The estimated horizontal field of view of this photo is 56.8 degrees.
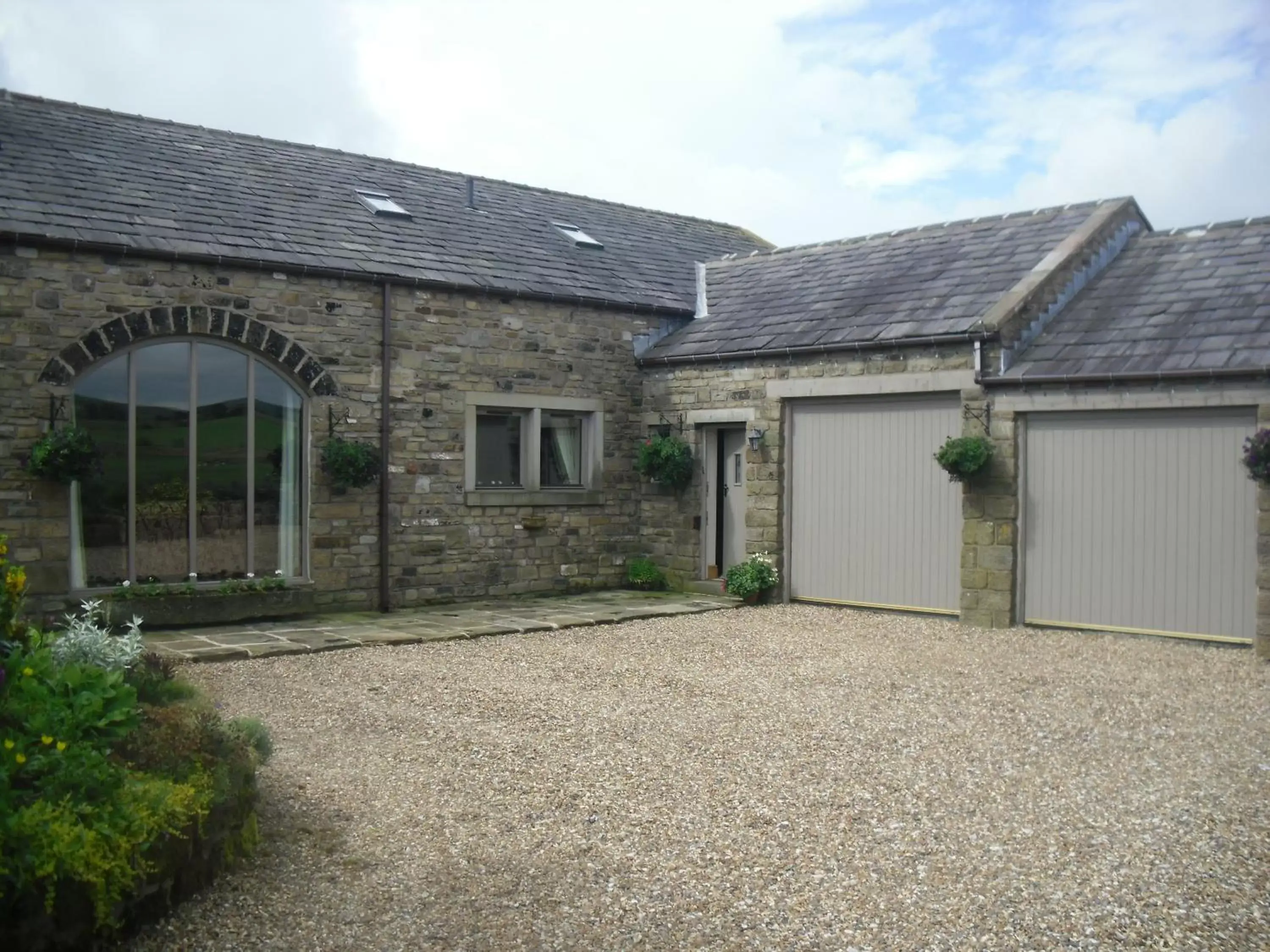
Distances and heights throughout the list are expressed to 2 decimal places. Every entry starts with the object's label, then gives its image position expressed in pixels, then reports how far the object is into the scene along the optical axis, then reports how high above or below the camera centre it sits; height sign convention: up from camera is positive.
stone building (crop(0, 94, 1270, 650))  10.55 +0.80
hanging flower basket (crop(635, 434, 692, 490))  14.17 +0.13
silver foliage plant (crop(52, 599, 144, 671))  5.05 -0.79
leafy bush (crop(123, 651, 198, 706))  5.39 -1.02
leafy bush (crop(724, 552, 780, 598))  13.25 -1.20
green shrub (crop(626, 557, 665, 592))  14.61 -1.30
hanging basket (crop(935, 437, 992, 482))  11.27 +0.16
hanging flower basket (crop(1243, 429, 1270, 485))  9.56 +0.15
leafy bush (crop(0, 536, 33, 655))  4.52 -0.52
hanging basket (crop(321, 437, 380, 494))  11.84 +0.06
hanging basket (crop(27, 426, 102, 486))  10.05 +0.10
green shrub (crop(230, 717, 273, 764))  5.25 -1.21
